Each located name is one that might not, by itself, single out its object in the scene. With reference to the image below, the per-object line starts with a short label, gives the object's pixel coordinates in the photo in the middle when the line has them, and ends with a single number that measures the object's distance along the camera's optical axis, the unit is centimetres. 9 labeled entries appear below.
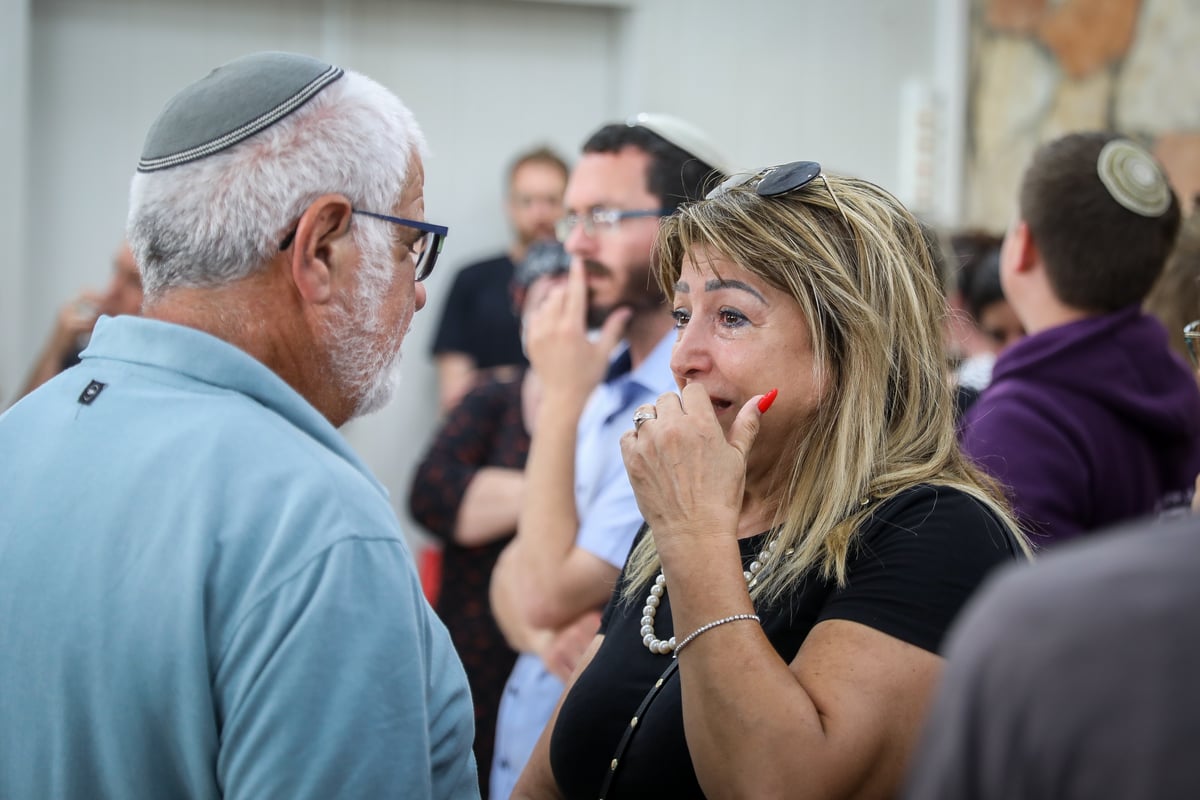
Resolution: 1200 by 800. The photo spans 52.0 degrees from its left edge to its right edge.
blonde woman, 132
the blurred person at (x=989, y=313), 342
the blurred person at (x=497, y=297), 489
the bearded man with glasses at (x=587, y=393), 227
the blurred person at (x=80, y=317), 372
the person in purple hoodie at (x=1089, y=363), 212
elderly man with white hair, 112
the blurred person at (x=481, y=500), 288
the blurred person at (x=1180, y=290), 241
